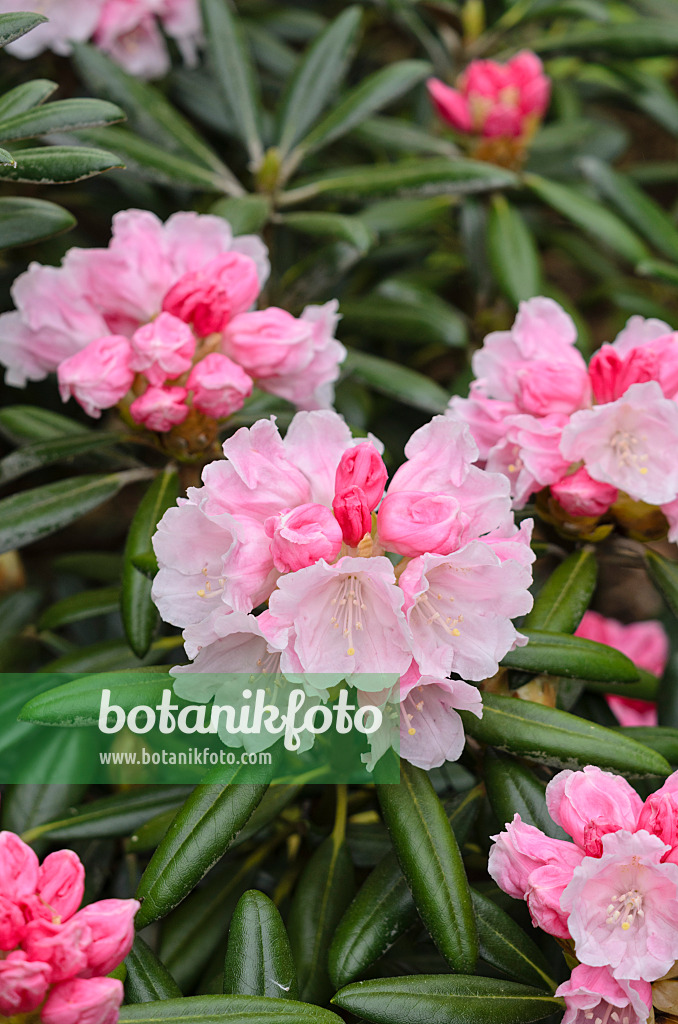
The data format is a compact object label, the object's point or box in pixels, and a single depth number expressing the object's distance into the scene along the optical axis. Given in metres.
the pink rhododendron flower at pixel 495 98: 1.08
